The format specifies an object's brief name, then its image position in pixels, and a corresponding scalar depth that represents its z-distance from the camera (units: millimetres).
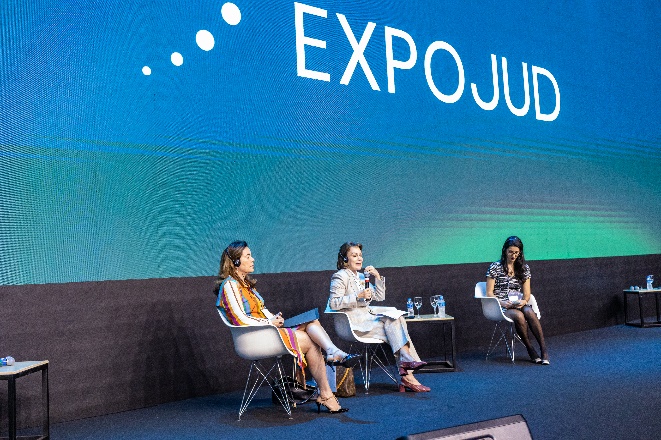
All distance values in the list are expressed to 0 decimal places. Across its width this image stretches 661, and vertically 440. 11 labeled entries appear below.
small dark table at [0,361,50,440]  3527
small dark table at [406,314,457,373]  5797
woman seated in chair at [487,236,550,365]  6496
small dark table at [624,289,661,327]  8555
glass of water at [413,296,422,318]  5996
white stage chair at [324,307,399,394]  5203
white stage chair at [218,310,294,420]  4453
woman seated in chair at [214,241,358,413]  4520
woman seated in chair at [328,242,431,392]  5168
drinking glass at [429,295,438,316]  6087
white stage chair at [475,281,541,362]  6504
